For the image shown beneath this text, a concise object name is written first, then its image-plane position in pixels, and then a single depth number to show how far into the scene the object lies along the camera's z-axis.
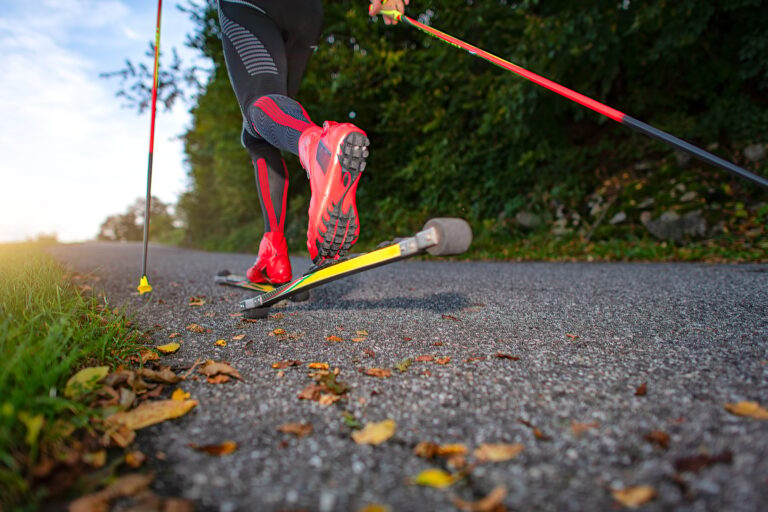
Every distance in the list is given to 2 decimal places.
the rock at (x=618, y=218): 6.05
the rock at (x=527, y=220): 6.86
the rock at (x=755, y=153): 5.52
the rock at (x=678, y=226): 5.34
